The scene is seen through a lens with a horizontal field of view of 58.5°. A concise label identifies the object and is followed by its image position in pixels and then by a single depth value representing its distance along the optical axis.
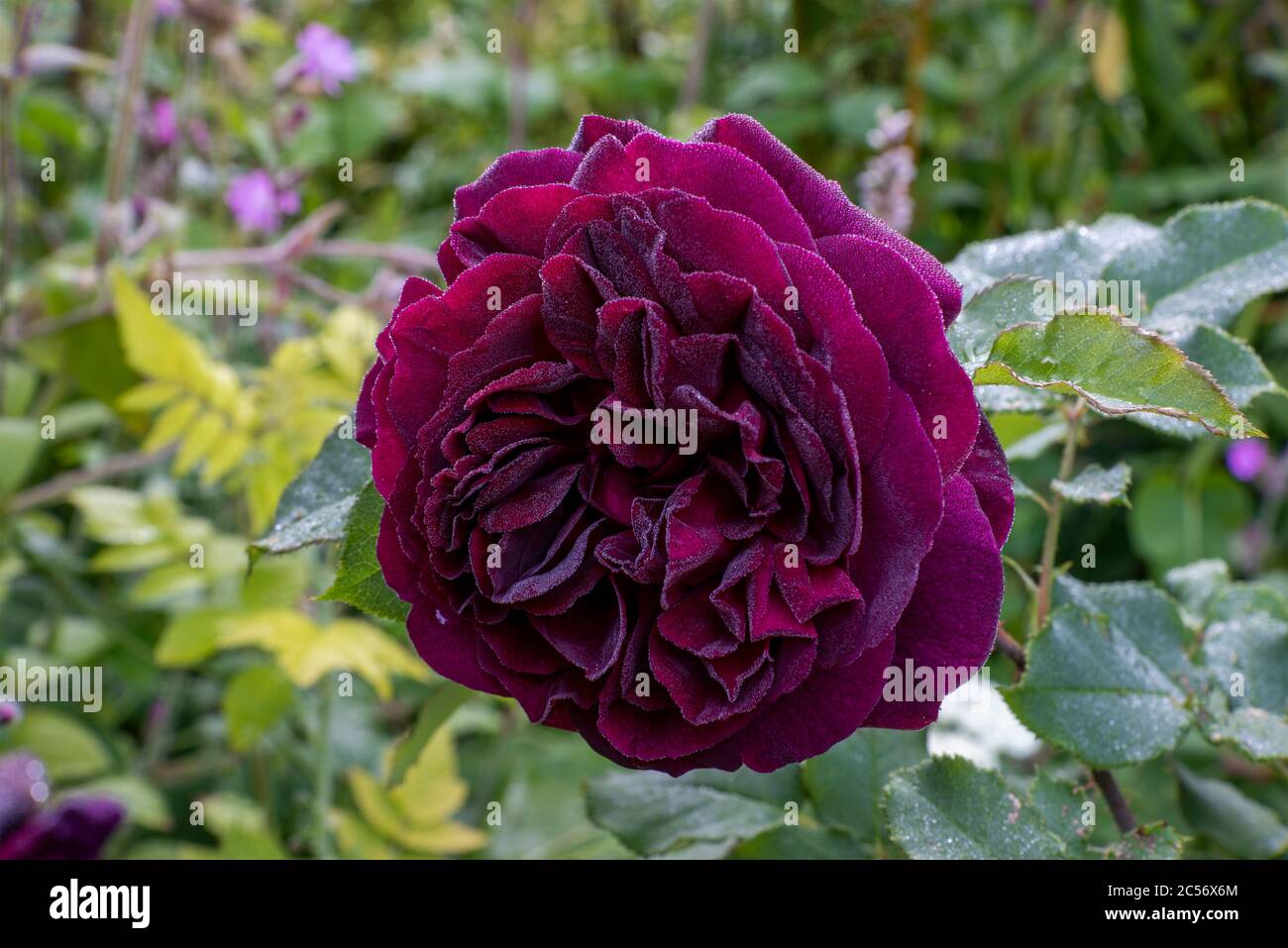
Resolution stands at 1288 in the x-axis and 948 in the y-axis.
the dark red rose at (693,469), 0.38
